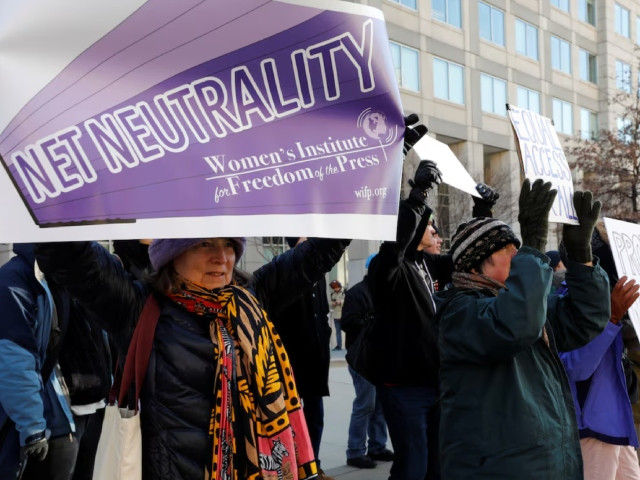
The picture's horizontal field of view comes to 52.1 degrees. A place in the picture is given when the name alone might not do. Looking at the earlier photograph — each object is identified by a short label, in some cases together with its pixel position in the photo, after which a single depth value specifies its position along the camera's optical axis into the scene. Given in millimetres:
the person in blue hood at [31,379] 2980
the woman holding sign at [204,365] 2104
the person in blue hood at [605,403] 3428
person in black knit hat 2447
